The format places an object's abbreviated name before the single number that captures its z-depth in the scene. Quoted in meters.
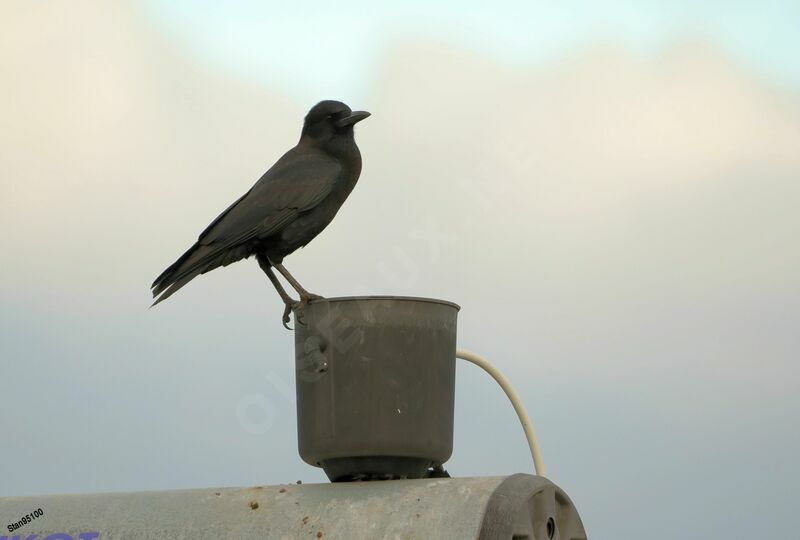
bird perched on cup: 14.04
